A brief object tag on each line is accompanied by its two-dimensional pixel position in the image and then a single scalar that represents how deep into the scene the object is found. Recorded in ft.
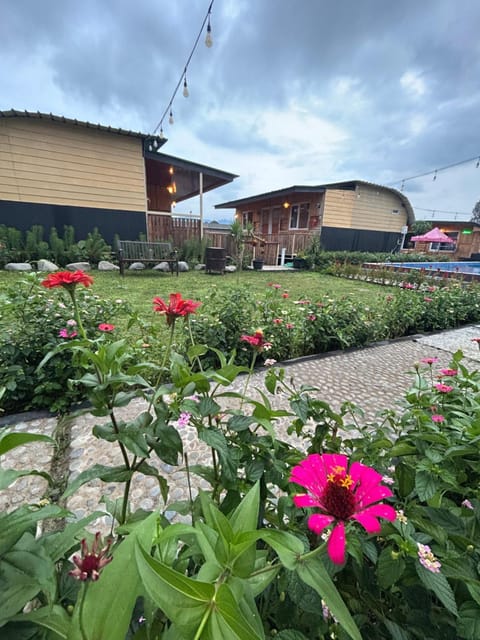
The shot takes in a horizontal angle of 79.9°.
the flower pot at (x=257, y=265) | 36.14
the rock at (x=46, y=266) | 22.18
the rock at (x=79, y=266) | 23.97
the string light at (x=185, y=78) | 14.97
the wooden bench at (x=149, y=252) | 26.48
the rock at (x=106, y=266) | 27.07
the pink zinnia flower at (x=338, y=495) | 1.26
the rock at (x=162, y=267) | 28.43
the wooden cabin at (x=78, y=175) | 24.98
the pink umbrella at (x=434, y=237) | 53.99
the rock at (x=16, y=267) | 22.15
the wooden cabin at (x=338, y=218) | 43.83
